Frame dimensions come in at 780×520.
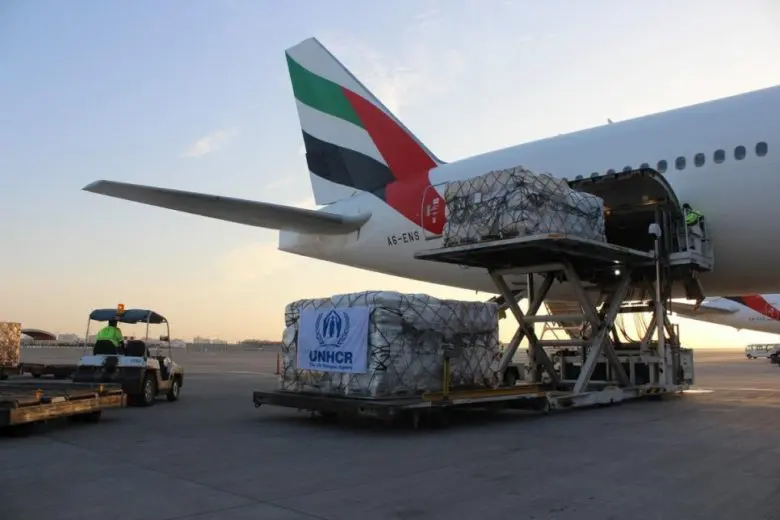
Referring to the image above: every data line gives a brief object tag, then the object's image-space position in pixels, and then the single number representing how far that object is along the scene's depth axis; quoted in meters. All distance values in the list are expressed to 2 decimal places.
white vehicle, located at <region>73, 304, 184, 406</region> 12.05
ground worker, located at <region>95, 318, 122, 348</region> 12.87
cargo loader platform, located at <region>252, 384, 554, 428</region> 8.25
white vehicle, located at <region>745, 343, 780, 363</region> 52.81
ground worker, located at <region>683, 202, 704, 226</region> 11.52
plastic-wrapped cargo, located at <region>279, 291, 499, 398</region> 8.95
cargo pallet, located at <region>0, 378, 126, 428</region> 7.77
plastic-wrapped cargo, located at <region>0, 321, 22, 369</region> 19.38
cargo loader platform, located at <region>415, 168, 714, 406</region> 11.23
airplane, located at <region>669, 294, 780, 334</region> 40.59
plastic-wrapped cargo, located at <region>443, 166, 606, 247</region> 10.20
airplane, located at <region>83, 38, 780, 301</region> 11.27
